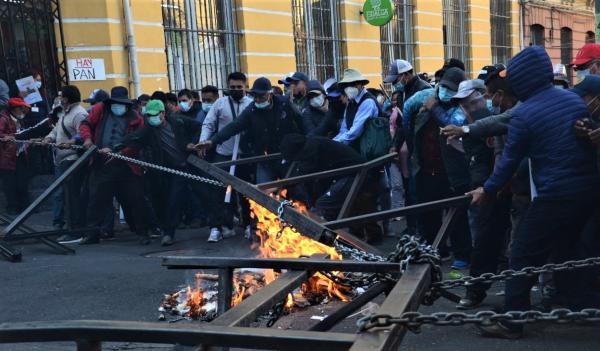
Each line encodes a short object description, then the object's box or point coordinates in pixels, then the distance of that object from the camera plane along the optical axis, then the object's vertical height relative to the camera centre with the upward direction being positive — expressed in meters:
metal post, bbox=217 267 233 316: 3.24 -1.00
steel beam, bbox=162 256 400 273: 2.93 -0.85
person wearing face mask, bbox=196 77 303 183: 7.94 -0.50
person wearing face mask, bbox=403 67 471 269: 6.29 -0.84
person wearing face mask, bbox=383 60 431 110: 7.69 -0.03
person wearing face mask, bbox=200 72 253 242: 8.41 -0.71
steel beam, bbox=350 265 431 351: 2.08 -0.85
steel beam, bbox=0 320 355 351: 2.12 -0.82
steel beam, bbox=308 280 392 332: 3.11 -1.14
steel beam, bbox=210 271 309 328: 2.46 -0.90
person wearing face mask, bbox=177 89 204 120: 10.14 -0.25
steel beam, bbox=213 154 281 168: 6.65 -0.79
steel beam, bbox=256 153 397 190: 5.59 -0.86
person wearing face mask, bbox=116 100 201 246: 8.34 -0.71
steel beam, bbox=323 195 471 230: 4.62 -1.01
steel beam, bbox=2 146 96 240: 7.55 -1.23
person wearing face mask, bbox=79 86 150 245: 8.40 -0.93
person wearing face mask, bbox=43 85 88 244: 9.07 -0.51
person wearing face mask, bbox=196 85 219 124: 10.16 -0.14
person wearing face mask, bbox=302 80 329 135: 8.82 -0.33
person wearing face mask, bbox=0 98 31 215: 9.93 -0.94
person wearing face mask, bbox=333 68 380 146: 7.61 -0.34
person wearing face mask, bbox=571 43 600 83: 6.37 +0.03
